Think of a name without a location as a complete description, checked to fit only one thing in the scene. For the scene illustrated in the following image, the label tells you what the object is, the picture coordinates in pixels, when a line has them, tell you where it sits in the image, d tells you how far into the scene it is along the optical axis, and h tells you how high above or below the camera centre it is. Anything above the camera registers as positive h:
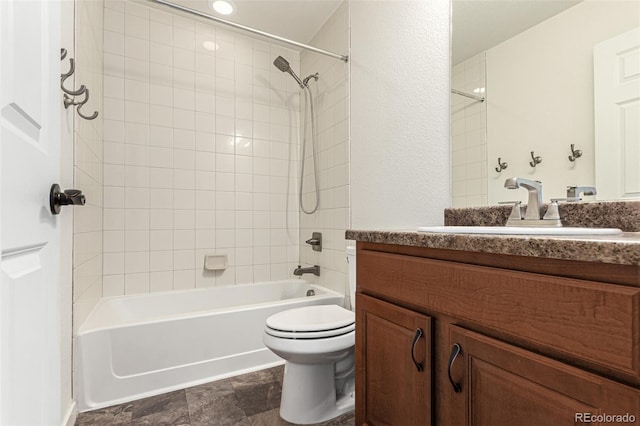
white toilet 1.33 -0.63
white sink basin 0.76 -0.04
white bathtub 1.51 -0.70
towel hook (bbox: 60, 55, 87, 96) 1.21 +0.55
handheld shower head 2.35 +1.13
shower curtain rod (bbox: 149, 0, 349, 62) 1.65 +1.10
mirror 1.00 +0.44
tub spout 2.47 -0.44
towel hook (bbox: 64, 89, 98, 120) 1.26 +0.47
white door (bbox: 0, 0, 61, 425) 0.46 +0.00
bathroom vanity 0.50 -0.24
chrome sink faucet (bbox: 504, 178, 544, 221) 1.04 +0.04
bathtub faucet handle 2.45 -0.21
